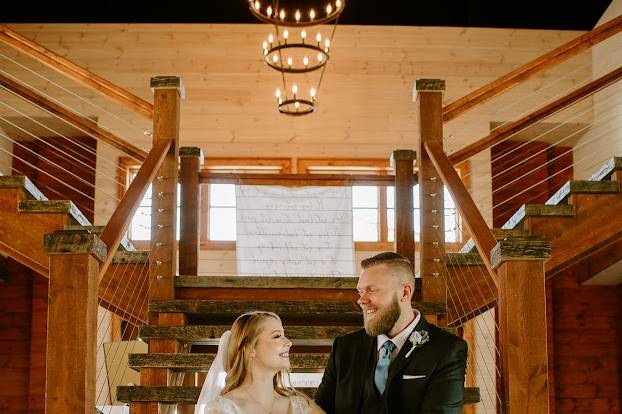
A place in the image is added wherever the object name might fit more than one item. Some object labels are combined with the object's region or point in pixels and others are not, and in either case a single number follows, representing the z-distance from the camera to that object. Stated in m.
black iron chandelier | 7.67
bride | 3.66
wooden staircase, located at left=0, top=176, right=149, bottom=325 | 5.39
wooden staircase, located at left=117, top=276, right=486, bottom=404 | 4.71
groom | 3.35
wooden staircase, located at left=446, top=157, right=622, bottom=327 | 5.64
